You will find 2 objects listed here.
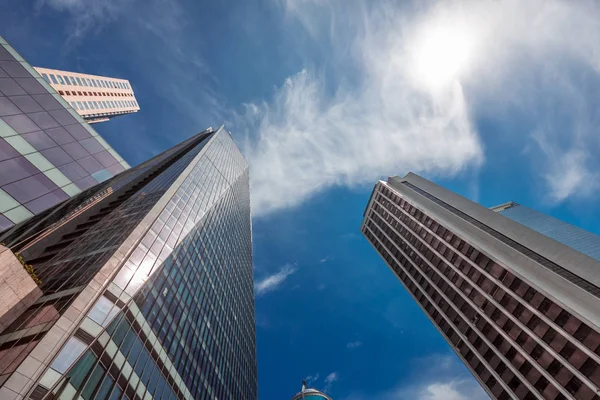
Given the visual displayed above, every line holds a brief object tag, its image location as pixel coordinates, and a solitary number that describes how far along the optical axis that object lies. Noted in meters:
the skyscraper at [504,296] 34.56
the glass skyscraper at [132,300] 18.95
